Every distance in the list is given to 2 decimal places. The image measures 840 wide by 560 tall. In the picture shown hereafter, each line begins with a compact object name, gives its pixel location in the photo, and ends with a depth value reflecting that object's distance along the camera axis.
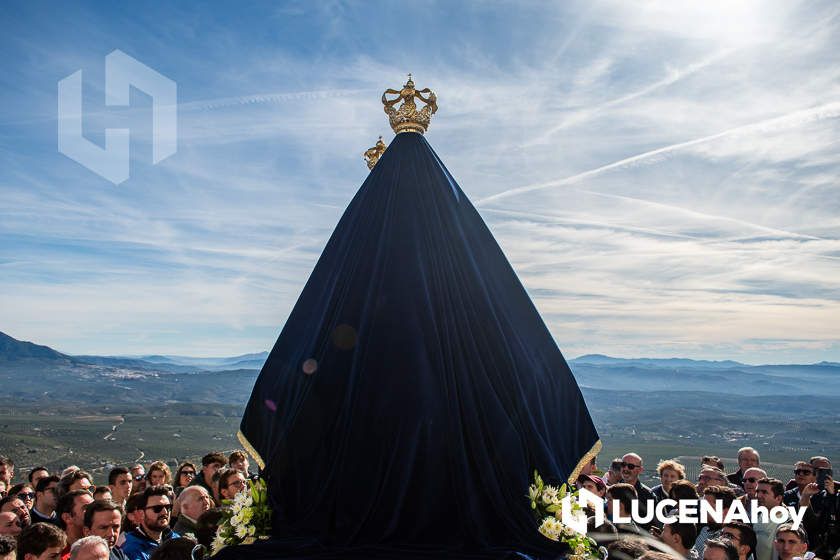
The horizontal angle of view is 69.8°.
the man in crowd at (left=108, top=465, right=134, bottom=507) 10.15
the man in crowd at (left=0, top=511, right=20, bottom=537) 8.13
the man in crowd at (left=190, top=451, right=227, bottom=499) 10.15
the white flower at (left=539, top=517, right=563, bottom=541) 4.92
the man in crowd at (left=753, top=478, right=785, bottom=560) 8.25
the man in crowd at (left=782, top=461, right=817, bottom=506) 10.75
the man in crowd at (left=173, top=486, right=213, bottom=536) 7.48
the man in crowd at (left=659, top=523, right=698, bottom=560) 7.45
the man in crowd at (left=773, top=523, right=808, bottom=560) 7.43
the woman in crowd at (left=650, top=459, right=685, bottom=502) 10.46
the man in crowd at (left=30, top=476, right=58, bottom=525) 9.46
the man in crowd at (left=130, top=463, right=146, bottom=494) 10.77
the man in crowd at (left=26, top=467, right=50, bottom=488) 10.68
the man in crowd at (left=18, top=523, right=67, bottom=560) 6.41
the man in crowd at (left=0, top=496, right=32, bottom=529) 8.42
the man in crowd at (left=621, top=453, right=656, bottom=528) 10.53
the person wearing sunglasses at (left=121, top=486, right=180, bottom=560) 7.24
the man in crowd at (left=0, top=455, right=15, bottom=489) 10.73
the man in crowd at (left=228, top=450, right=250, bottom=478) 10.74
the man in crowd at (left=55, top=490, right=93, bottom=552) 7.55
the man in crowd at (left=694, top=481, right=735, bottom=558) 7.97
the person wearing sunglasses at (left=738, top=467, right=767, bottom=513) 9.87
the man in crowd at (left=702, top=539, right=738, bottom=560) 6.02
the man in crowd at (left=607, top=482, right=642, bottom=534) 8.47
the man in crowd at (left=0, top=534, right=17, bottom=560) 6.25
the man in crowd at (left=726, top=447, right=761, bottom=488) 11.47
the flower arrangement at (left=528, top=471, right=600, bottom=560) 4.94
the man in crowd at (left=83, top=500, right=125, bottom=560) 7.04
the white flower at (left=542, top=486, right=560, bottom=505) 5.08
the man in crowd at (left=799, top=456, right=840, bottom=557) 9.05
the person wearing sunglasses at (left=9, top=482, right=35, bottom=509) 10.04
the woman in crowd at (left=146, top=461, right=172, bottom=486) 10.44
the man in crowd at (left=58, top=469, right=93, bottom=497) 9.01
